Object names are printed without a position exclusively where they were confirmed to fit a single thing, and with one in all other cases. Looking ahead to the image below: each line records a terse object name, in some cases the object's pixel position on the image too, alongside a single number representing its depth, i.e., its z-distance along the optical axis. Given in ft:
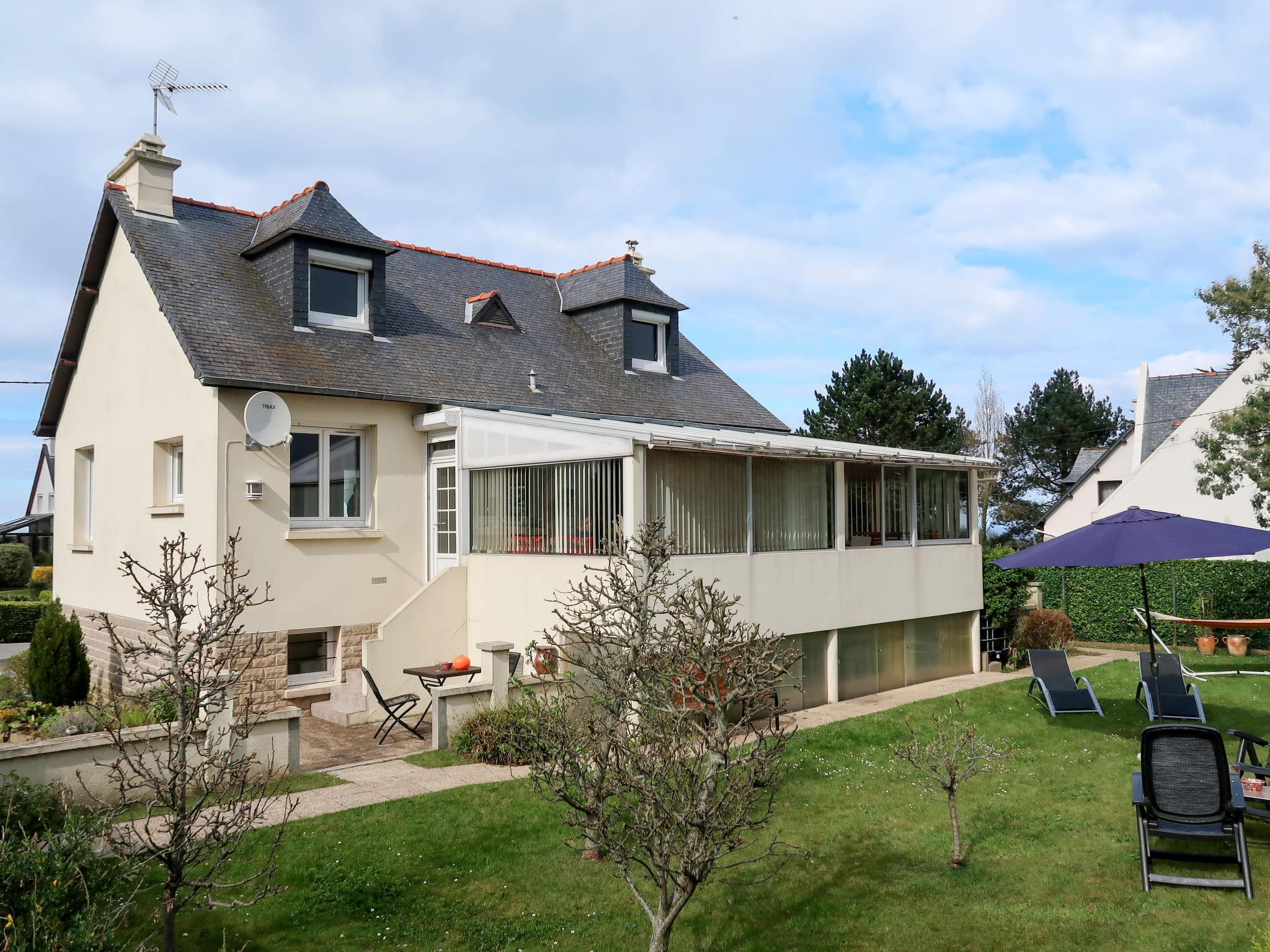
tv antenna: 54.70
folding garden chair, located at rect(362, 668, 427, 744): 38.83
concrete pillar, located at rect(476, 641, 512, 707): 37.76
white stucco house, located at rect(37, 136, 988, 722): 43.62
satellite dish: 43.19
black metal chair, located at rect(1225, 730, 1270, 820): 25.84
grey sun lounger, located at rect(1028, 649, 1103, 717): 42.88
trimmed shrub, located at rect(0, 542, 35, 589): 125.29
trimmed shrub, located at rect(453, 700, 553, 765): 34.60
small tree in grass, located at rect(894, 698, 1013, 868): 24.71
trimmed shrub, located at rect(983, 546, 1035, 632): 58.18
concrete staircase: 43.70
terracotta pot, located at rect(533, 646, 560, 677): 26.94
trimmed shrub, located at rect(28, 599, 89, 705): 43.14
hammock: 51.98
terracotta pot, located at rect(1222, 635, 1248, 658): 65.98
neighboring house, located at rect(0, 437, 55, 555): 157.48
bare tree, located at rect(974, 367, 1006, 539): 166.20
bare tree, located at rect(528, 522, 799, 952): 15.76
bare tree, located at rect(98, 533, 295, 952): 15.62
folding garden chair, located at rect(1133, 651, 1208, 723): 40.91
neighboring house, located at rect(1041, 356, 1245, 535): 89.45
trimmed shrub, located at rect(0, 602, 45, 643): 86.99
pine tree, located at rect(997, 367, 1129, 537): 162.81
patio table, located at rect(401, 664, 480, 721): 39.47
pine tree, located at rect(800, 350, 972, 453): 114.11
